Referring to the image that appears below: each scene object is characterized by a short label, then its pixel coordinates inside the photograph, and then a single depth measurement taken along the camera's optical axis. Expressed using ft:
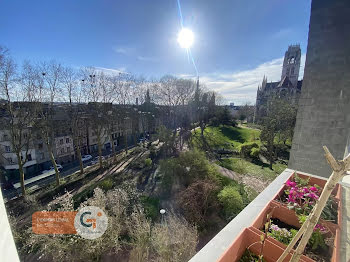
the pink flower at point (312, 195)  4.82
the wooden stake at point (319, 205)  1.93
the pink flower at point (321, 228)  4.02
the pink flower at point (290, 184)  5.98
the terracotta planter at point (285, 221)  3.71
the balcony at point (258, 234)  3.59
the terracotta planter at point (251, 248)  3.46
